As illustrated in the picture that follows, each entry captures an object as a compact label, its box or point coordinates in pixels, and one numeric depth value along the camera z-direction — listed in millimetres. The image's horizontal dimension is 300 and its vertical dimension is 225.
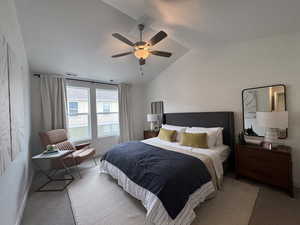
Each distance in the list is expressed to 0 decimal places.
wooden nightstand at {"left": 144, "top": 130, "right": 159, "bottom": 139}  4453
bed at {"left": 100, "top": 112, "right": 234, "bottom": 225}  1542
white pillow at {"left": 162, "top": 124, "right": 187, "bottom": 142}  3428
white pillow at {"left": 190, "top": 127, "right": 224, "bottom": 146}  2902
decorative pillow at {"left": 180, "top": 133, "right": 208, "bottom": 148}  2750
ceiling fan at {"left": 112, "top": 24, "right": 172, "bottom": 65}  2062
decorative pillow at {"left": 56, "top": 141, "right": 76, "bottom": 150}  3223
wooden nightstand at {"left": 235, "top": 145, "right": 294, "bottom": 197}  2078
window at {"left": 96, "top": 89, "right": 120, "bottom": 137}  4555
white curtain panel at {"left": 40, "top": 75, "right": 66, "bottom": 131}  3434
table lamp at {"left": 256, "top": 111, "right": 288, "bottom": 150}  2117
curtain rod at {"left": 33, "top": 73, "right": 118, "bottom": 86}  3403
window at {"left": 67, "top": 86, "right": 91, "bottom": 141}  4008
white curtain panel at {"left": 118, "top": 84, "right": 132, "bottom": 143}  4797
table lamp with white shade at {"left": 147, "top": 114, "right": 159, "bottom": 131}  4492
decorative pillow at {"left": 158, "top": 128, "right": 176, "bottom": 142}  3379
